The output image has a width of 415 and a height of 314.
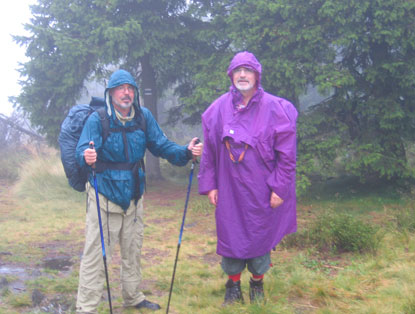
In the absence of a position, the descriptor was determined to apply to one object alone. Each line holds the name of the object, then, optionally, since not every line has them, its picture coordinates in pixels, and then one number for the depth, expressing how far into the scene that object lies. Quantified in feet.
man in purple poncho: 10.79
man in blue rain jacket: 11.31
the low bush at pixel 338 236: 16.75
